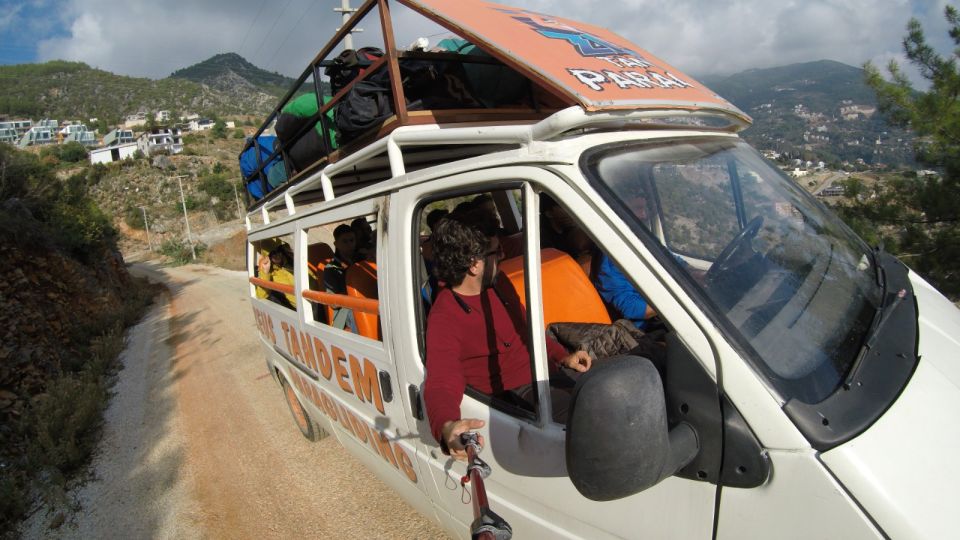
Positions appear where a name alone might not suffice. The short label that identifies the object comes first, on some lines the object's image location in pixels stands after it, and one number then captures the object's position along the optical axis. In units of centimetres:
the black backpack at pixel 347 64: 289
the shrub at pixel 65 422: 492
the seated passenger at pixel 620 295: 248
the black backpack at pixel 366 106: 246
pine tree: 655
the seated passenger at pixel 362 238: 356
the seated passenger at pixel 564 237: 277
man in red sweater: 192
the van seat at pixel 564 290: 238
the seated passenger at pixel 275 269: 466
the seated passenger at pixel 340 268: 281
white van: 111
